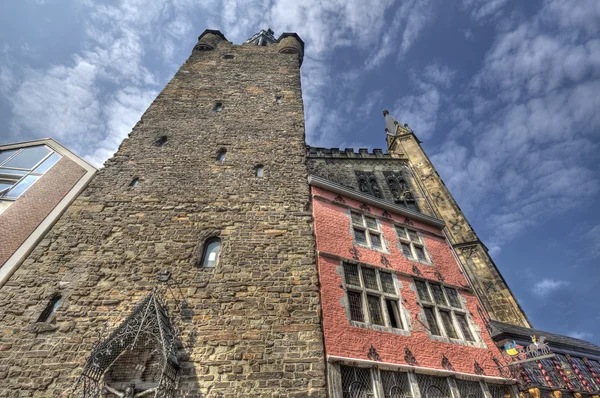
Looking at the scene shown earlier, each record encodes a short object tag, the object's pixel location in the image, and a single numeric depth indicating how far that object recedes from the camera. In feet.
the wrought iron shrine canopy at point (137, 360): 16.71
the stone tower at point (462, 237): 38.81
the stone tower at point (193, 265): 18.07
